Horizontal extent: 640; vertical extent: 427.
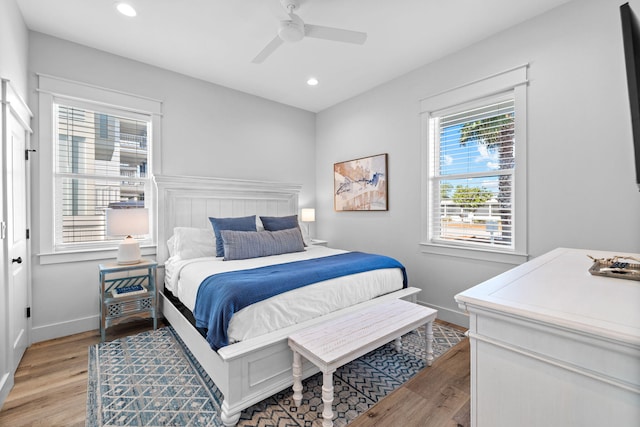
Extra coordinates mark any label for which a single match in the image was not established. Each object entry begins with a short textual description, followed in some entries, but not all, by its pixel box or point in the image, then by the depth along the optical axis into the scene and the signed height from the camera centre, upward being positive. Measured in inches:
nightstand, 106.2 -31.7
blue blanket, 71.0 -20.0
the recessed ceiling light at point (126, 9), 92.7 +66.6
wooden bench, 64.2 -31.6
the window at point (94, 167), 114.2 +19.5
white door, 79.5 -7.1
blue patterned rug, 67.9 -47.6
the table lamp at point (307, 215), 177.6 -1.6
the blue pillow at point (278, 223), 143.2 -5.2
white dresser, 26.4 -14.7
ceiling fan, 84.5 +53.8
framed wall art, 150.3 +15.6
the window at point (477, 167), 104.6 +18.1
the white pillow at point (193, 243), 120.2 -12.7
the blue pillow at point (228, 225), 122.9 -5.7
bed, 69.2 -27.9
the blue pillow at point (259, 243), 116.1 -13.0
